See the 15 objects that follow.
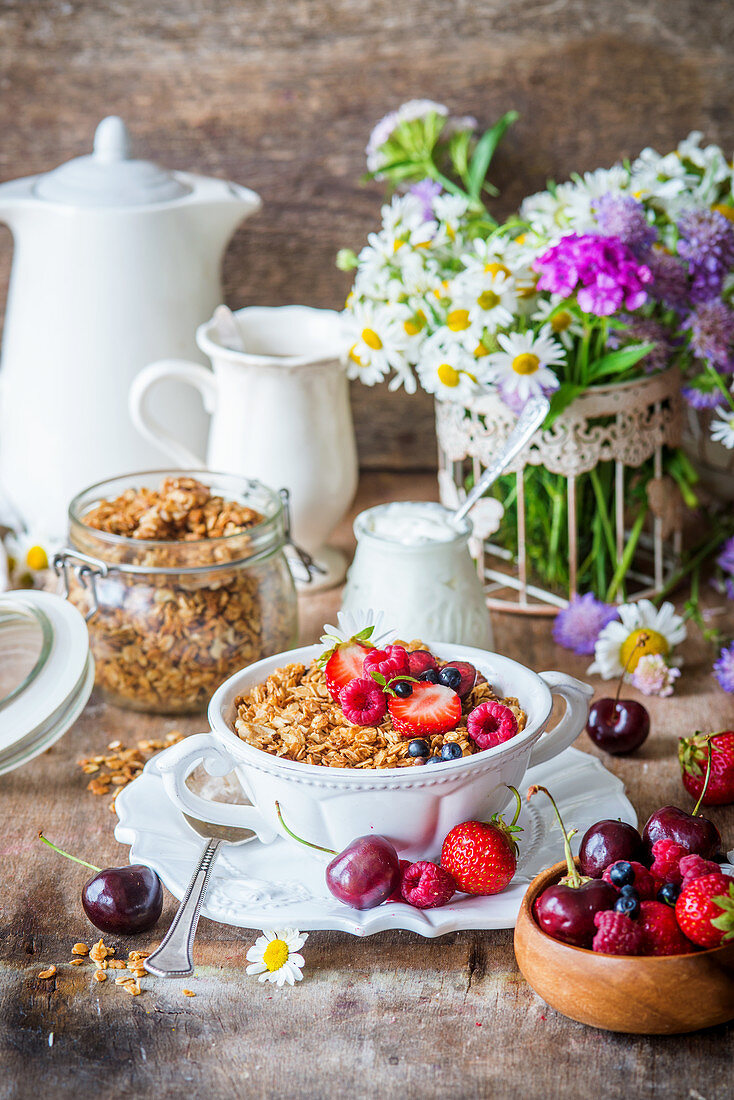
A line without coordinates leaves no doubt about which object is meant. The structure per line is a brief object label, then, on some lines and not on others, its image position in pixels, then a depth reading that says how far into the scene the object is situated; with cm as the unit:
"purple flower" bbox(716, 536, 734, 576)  110
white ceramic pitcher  109
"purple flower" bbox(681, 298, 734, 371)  97
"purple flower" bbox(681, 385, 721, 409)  104
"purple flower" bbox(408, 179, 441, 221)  115
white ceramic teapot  116
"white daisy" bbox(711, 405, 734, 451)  102
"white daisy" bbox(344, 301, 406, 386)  102
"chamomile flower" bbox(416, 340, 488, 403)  97
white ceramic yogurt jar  93
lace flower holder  102
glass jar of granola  91
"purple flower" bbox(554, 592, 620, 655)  102
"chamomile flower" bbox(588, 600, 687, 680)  97
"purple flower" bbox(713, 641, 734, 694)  94
